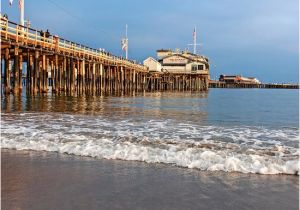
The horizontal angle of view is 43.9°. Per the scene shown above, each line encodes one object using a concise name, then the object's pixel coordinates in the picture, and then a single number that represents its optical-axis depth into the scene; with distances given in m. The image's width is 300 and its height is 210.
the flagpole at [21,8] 27.48
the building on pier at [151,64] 70.31
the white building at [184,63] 73.81
